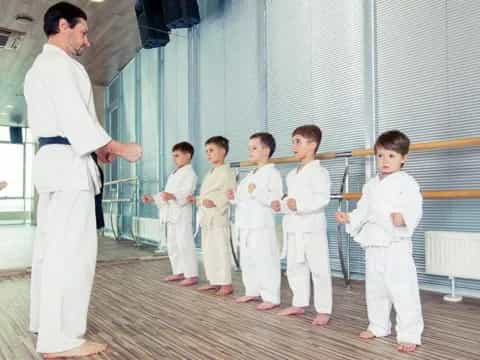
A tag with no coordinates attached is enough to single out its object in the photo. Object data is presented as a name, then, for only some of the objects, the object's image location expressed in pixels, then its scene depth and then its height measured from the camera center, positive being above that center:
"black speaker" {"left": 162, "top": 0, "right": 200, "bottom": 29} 4.58 +1.82
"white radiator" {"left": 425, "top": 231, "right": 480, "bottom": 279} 2.47 -0.38
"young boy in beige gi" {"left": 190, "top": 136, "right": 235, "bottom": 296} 3.04 -0.21
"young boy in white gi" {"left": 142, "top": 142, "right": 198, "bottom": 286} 3.41 -0.21
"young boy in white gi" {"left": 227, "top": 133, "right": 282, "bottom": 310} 2.61 -0.23
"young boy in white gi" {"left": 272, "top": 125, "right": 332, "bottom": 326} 2.26 -0.20
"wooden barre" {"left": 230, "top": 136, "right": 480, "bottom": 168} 2.37 +0.22
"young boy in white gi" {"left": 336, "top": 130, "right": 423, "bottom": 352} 1.84 -0.23
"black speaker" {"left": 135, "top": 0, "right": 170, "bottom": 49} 4.57 +1.75
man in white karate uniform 1.73 +0.04
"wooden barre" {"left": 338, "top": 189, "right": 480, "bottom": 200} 2.35 -0.04
